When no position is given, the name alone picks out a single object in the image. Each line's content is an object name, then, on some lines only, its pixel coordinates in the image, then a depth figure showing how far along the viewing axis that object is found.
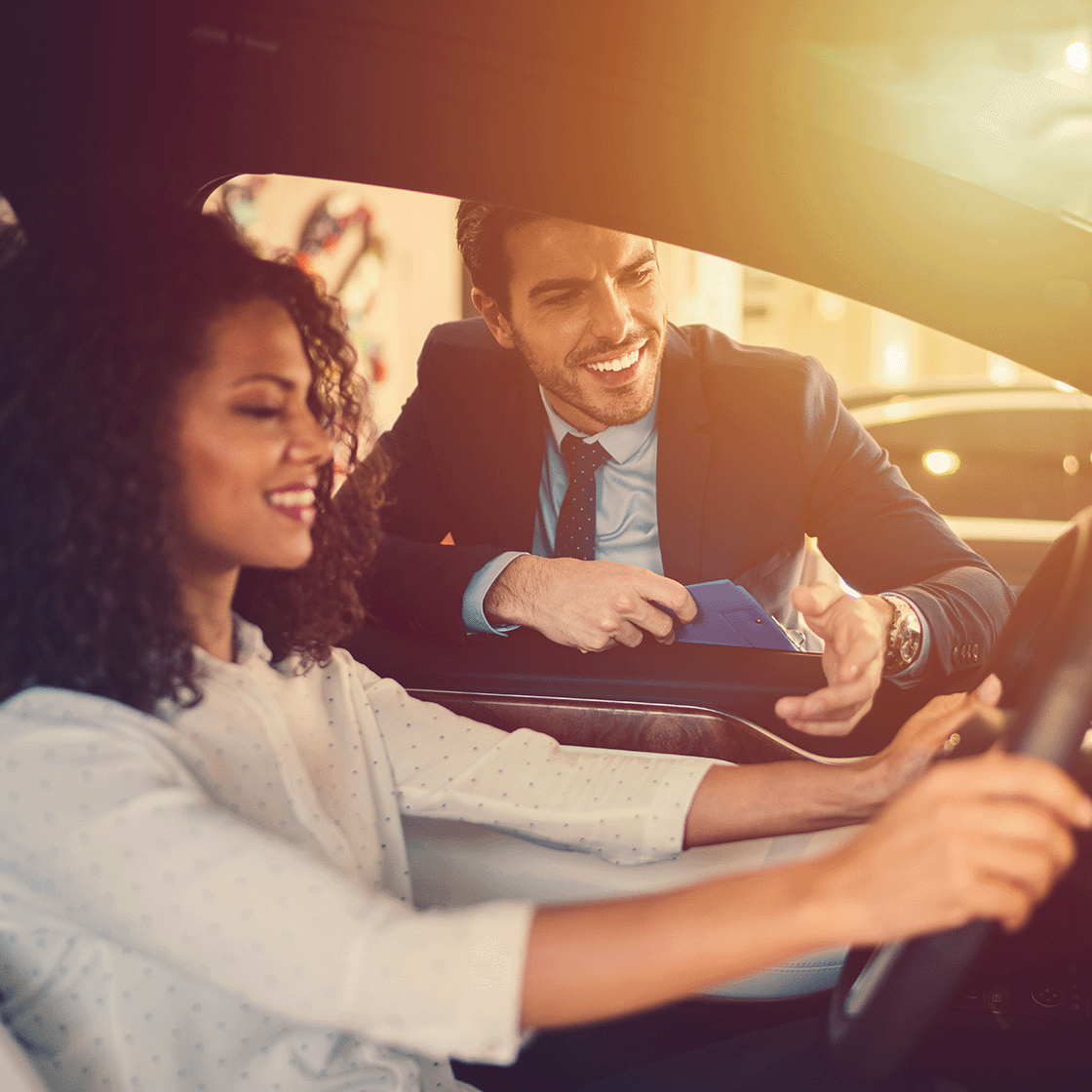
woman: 0.65
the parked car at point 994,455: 3.01
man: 1.69
